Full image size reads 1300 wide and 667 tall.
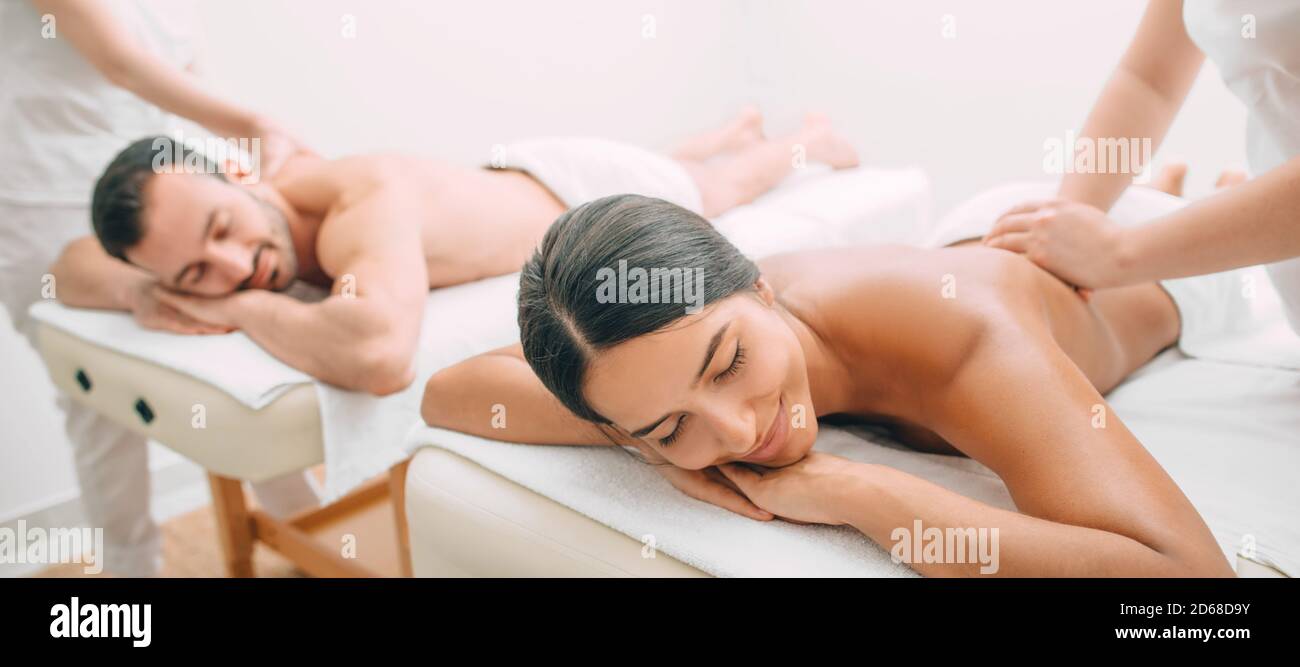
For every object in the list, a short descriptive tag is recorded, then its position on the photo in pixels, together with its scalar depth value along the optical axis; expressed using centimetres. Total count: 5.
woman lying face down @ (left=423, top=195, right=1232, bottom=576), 85
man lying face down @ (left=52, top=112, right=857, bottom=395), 149
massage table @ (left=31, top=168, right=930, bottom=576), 140
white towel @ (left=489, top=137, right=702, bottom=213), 220
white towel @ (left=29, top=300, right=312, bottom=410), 140
